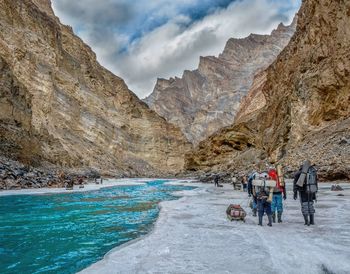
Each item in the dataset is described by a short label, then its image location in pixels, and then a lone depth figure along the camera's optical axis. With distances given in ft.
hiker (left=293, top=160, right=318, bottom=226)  28.30
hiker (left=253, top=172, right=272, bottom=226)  29.07
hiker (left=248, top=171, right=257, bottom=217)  36.38
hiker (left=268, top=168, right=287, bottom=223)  30.49
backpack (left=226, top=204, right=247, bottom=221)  32.99
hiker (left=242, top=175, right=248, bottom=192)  83.89
